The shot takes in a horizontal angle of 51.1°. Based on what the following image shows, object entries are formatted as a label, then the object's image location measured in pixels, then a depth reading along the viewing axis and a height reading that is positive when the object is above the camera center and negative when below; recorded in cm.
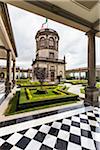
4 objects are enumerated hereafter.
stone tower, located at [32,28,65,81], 2250 +522
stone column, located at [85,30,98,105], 498 +18
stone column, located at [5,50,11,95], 779 -10
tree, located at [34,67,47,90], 835 +5
